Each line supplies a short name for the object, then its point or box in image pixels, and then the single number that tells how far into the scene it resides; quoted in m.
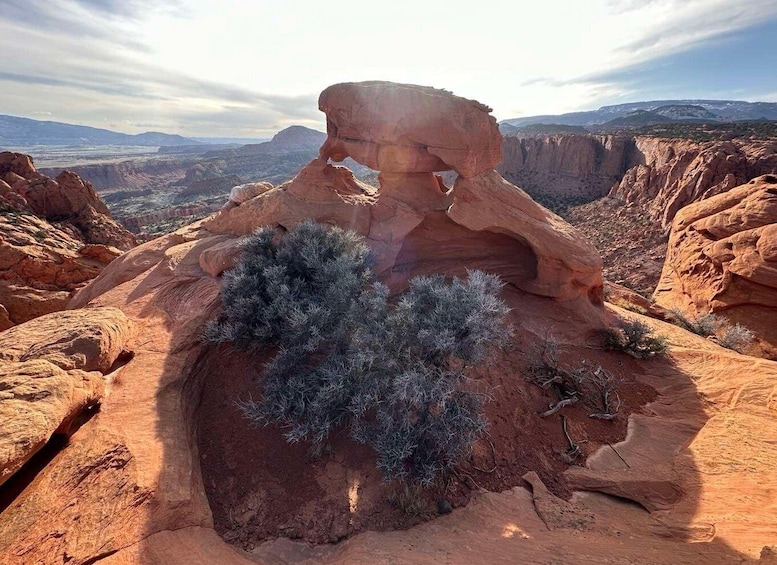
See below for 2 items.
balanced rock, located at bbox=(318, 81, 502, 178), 11.66
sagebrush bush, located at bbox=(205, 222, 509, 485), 6.92
